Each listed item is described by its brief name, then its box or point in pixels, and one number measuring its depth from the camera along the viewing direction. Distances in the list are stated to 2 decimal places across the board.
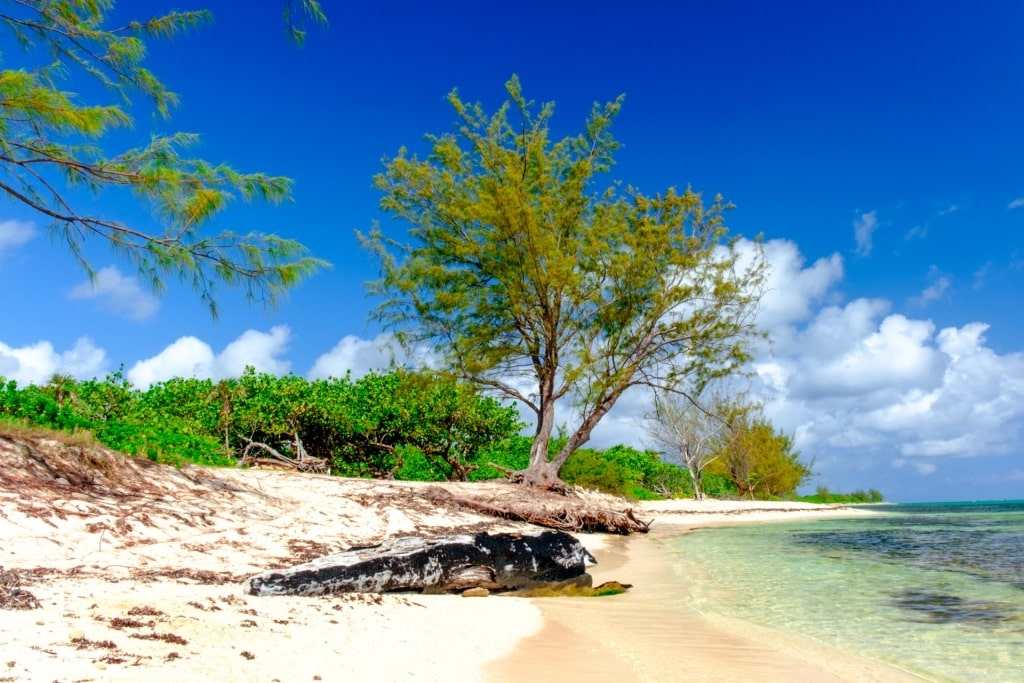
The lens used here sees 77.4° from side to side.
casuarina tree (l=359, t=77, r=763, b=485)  17.98
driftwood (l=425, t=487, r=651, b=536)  13.35
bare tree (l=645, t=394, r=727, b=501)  33.75
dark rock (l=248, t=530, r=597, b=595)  5.35
